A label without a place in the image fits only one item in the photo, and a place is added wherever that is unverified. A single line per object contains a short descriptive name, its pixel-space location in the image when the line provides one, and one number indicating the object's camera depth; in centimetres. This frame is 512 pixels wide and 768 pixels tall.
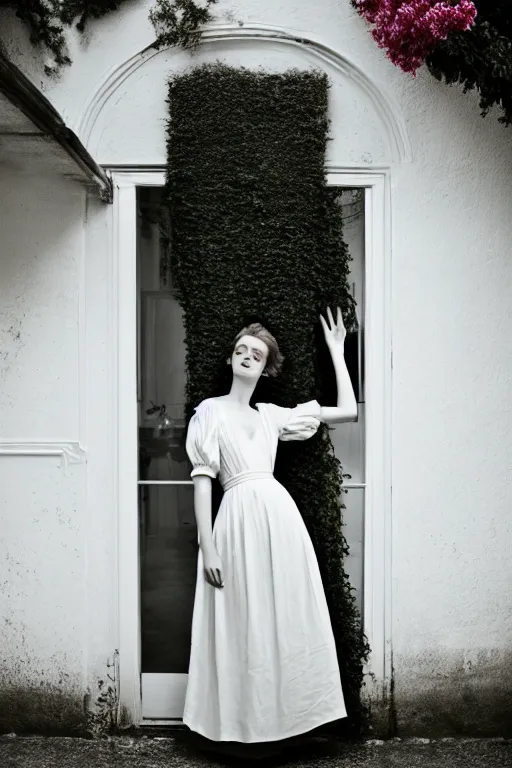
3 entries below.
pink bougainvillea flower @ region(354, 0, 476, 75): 366
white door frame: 432
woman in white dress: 392
